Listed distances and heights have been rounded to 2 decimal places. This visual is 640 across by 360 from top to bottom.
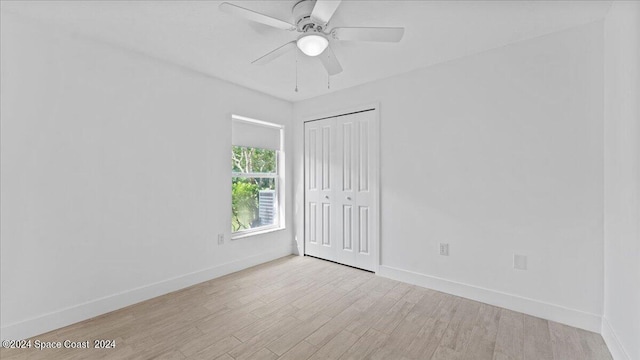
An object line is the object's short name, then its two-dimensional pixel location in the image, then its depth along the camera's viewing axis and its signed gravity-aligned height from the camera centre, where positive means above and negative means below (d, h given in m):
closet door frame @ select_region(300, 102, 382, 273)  3.30 +0.03
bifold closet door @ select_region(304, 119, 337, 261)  3.81 -0.14
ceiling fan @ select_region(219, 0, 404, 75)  1.65 +1.03
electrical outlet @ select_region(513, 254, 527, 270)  2.39 -0.74
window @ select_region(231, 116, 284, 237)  3.59 +0.05
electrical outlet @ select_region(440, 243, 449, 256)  2.80 -0.73
